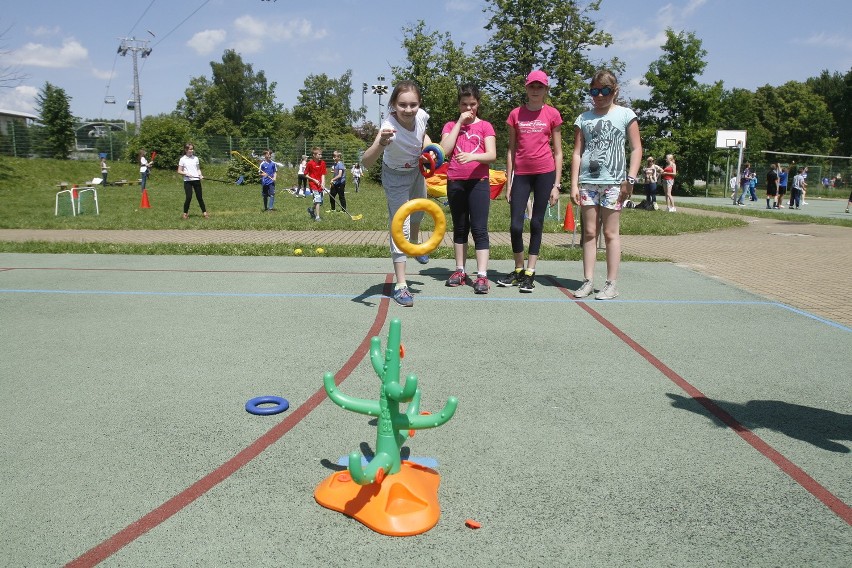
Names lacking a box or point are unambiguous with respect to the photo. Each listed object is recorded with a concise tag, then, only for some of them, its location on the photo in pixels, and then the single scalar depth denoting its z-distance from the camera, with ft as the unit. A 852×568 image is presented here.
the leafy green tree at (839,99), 232.12
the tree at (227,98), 300.61
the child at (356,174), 117.60
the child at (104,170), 111.72
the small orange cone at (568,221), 45.84
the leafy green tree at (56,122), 139.13
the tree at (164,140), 129.70
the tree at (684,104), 149.89
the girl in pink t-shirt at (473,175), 21.59
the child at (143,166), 87.08
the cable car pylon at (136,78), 158.51
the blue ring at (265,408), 11.55
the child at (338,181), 61.87
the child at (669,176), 76.69
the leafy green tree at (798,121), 221.46
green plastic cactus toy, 8.14
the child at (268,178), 61.26
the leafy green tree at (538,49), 161.58
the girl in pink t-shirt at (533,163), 22.56
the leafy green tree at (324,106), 303.27
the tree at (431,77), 142.41
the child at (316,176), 53.94
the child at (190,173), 51.96
